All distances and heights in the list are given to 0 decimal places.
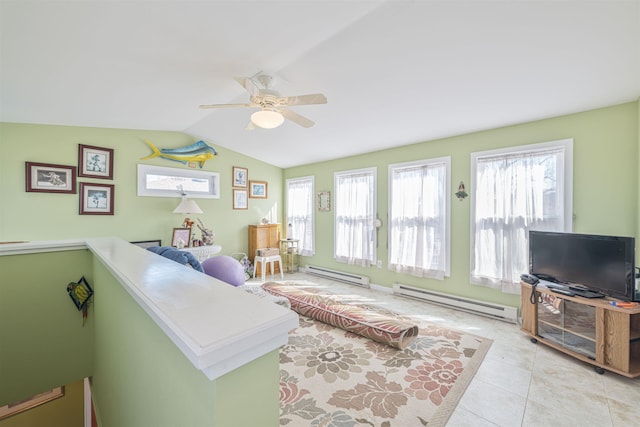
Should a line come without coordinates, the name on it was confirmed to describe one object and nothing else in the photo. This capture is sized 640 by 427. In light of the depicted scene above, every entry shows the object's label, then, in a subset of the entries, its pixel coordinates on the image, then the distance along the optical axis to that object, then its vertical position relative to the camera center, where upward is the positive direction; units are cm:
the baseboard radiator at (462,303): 297 -116
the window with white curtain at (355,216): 431 -6
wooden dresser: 504 -51
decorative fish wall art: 405 +100
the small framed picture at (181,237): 411 -41
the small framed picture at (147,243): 388 -48
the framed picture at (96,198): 348 +19
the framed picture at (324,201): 497 +24
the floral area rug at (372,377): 166 -130
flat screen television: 203 -42
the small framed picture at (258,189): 525 +49
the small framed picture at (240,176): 499 +72
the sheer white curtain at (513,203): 268 +12
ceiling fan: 208 +96
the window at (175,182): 399 +51
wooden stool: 468 -90
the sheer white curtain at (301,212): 530 +2
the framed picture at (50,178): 311 +43
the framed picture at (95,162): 344 +70
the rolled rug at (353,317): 241 -110
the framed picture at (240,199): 500 +27
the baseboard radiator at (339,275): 439 -116
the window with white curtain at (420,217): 349 -6
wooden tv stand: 191 -97
